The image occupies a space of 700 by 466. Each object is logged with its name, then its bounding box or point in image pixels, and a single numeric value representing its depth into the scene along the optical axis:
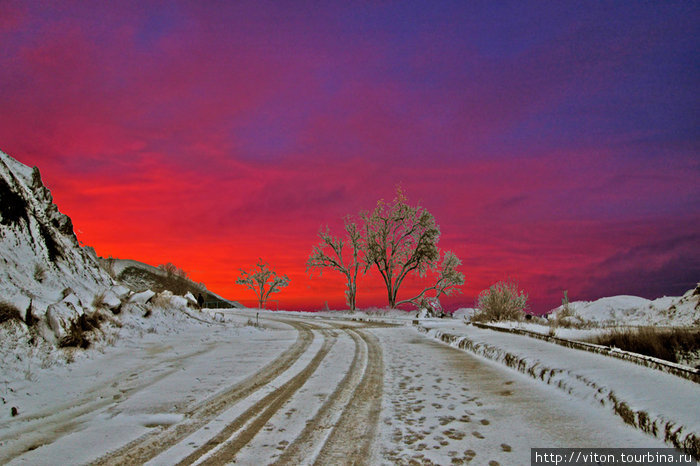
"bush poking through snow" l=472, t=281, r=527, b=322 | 15.45
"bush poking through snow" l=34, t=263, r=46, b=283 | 8.48
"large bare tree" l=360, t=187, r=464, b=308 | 37.59
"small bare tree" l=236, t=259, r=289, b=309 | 57.94
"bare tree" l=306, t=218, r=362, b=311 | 39.81
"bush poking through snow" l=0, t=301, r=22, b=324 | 6.50
